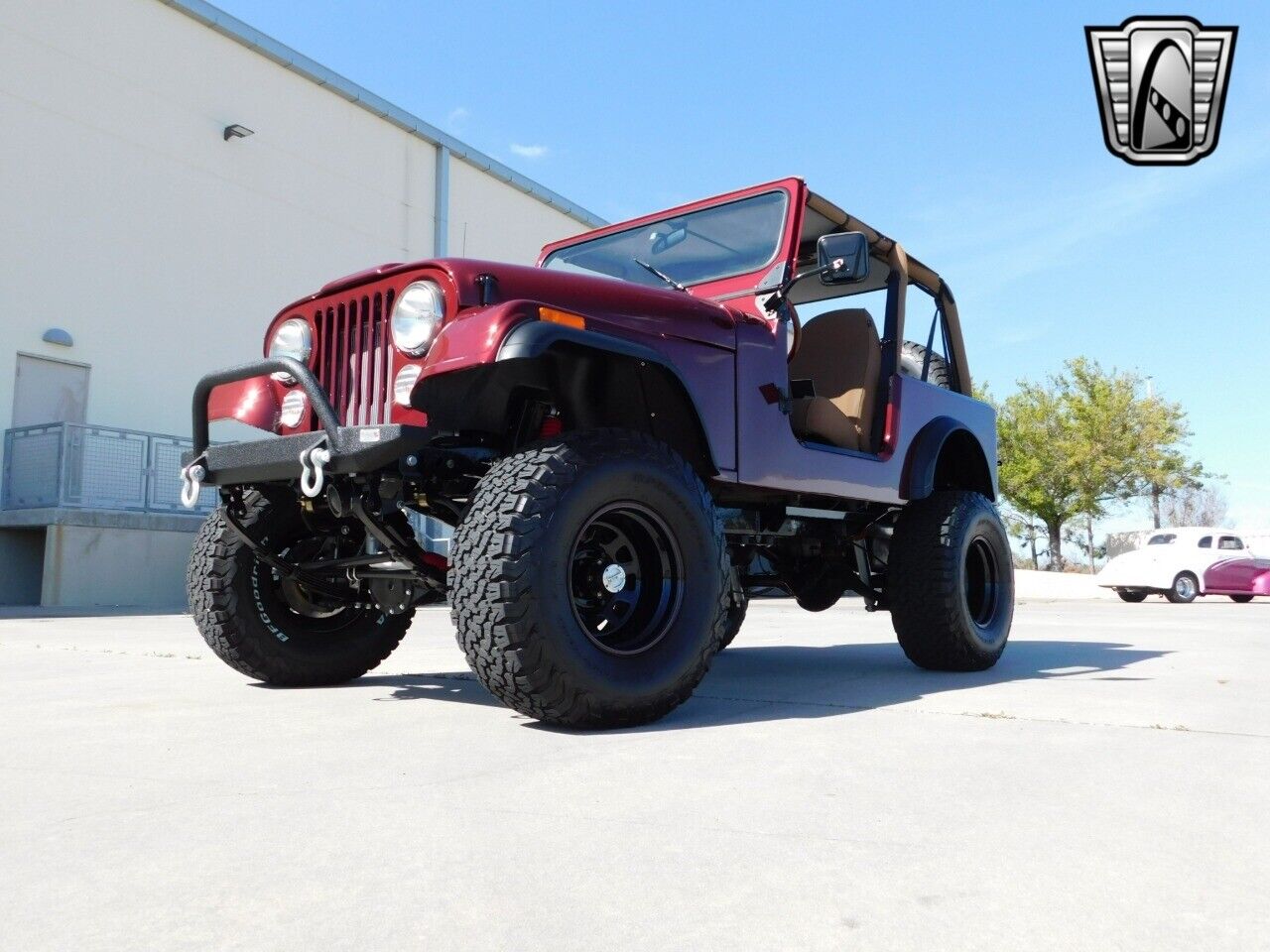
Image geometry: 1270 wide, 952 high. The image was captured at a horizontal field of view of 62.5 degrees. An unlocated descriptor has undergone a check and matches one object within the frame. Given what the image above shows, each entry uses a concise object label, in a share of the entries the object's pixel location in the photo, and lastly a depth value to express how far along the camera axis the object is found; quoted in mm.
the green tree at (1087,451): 35062
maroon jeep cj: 2998
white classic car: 19297
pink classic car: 19578
